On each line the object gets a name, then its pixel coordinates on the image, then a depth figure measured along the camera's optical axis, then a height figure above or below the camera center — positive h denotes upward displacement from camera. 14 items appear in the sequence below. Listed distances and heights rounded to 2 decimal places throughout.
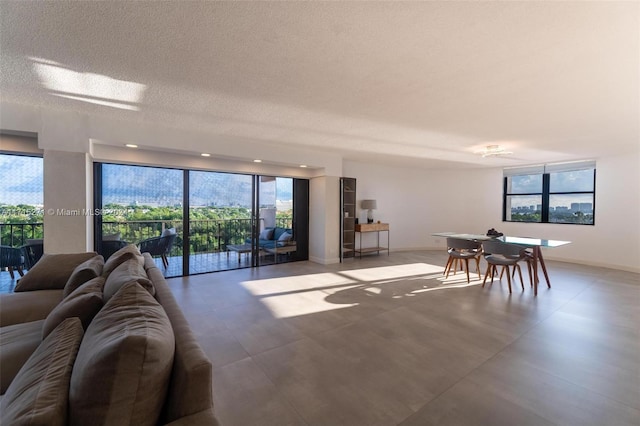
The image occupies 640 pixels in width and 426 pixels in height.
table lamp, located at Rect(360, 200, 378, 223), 7.00 +0.07
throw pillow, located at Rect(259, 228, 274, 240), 5.89 -0.59
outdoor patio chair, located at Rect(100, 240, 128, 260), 4.36 -0.67
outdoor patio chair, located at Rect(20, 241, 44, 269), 4.09 -0.72
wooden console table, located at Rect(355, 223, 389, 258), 6.90 -0.55
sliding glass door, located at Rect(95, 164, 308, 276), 4.46 -0.21
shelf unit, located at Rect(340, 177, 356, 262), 6.69 -0.26
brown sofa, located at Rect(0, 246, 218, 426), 0.86 -0.60
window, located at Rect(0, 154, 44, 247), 3.88 +0.07
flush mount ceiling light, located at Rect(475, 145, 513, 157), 5.16 +1.13
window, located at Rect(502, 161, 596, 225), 6.31 +0.41
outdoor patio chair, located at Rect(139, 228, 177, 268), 4.75 -0.69
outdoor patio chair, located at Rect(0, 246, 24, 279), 4.00 -0.79
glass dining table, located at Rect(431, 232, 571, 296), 4.23 -0.53
